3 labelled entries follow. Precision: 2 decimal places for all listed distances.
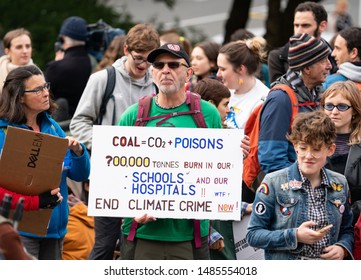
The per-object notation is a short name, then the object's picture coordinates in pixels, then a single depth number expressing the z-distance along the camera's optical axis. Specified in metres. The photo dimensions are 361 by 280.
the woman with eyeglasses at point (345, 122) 11.17
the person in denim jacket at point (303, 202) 9.98
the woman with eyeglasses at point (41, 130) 10.90
